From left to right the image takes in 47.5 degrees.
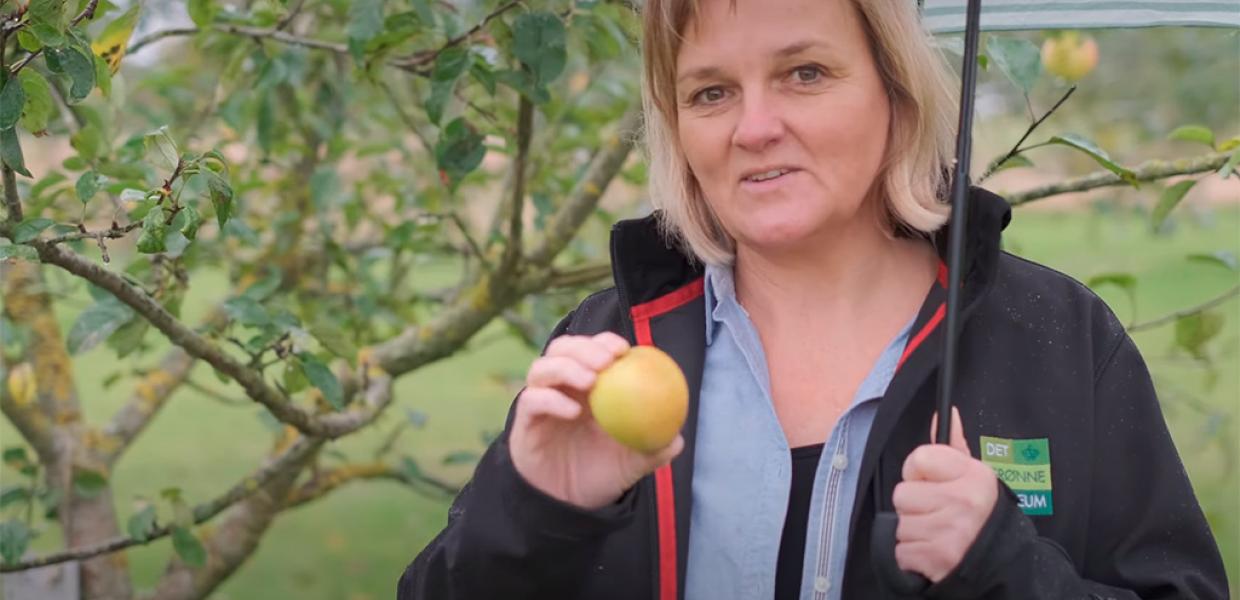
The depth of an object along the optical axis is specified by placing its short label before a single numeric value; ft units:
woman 4.41
